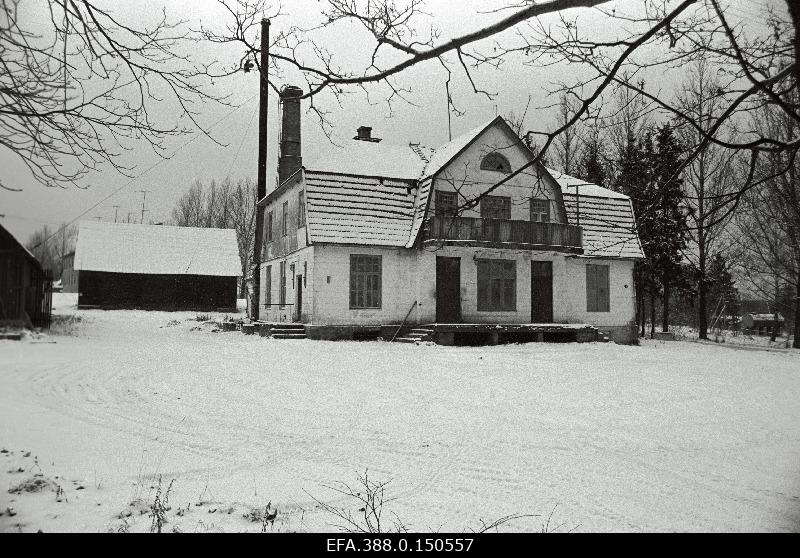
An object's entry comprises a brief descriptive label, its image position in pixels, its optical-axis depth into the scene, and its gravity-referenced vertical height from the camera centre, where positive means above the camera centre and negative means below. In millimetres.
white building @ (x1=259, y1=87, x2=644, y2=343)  17594 +1728
